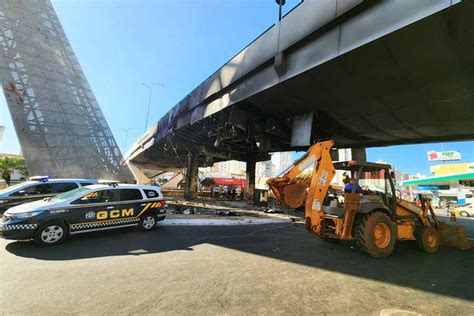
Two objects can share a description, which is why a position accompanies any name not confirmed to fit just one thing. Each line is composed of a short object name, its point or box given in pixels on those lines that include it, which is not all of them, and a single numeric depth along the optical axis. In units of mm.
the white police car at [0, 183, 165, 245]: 6828
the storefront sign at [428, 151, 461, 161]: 72000
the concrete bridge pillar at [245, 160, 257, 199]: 27047
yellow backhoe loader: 6781
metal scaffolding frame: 25500
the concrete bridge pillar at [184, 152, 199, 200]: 28094
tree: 32225
